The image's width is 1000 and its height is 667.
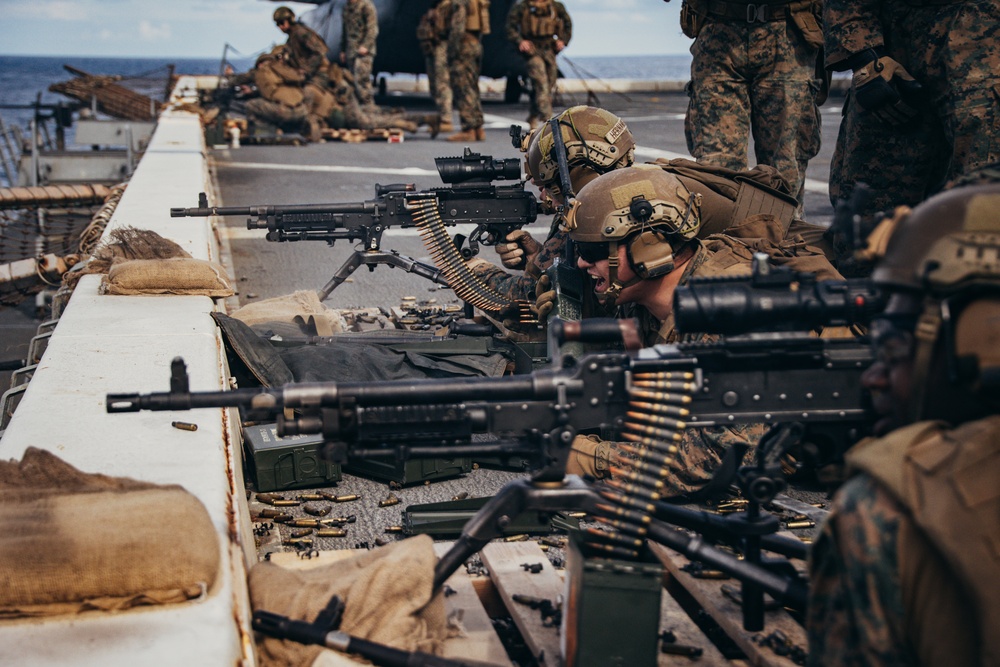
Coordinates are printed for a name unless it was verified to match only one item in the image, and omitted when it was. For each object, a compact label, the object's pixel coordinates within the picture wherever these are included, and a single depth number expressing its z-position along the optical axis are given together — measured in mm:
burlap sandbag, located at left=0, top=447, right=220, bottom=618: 2855
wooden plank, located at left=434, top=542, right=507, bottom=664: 3266
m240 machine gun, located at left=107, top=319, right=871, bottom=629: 3041
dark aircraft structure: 23109
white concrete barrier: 2732
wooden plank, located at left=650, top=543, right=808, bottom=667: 3273
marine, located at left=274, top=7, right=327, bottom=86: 20516
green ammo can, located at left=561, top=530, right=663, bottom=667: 3014
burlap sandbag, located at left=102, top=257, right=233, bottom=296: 5965
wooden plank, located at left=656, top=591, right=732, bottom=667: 3326
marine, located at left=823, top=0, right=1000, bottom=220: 5590
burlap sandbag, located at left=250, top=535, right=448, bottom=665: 3090
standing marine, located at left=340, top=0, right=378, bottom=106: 21688
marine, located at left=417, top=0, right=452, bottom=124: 20547
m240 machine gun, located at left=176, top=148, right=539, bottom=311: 6953
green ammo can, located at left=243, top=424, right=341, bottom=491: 4637
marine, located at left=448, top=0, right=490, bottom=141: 18625
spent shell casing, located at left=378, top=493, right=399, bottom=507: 4621
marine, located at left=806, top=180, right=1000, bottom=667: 2066
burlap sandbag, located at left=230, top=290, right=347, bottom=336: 6492
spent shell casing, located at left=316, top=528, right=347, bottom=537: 4293
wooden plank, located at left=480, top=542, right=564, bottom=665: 3350
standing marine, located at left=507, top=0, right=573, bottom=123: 17875
